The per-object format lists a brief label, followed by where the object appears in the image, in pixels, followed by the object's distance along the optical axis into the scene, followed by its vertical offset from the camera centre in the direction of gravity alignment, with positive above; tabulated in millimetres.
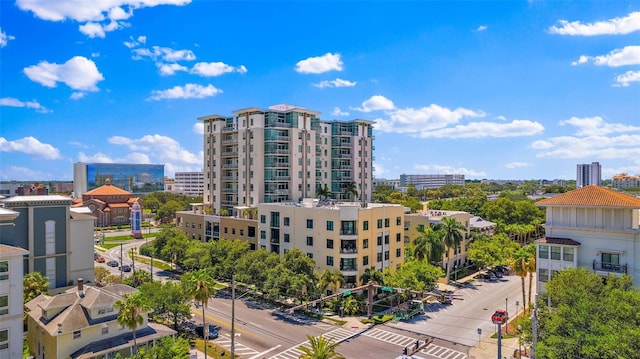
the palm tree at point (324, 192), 93688 -3707
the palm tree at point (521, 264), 50000 -10647
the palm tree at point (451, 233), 69625 -9604
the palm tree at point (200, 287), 38000 -10163
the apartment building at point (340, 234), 61750 -9105
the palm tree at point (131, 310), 32984 -10640
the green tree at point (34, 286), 45350 -12208
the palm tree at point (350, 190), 100969 -3441
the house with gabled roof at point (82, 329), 35781 -13644
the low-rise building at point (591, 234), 42969 -6304
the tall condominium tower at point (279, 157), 90875 +4430
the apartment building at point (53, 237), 50406 -7666
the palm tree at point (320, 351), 30906 -13031
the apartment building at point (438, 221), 81750 -10502
